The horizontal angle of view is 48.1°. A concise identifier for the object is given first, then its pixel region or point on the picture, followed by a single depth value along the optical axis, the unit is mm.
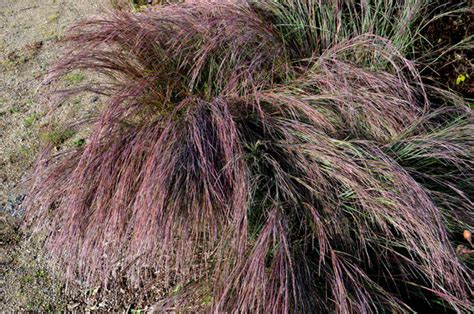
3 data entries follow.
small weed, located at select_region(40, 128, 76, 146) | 3225
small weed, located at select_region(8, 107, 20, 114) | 3773
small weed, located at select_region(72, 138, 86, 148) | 3259
